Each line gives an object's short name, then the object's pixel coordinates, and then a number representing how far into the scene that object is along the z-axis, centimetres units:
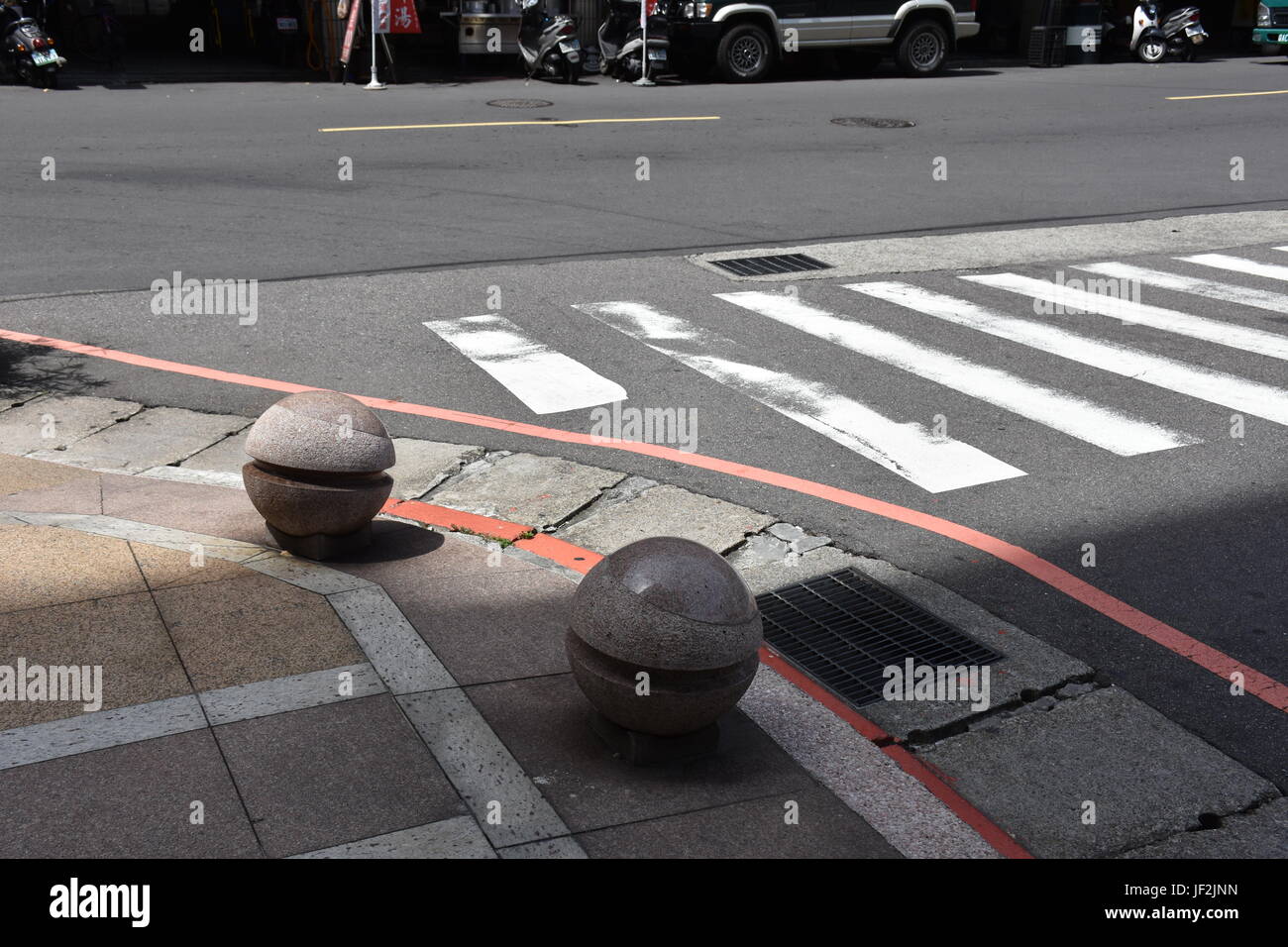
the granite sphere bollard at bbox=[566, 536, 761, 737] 472
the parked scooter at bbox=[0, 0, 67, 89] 2111
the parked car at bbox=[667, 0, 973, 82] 2503
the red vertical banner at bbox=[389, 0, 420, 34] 2377
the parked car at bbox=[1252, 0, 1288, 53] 3084
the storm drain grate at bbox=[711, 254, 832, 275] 1252
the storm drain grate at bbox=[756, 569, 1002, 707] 581
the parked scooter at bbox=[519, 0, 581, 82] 2480
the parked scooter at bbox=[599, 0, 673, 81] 2517
